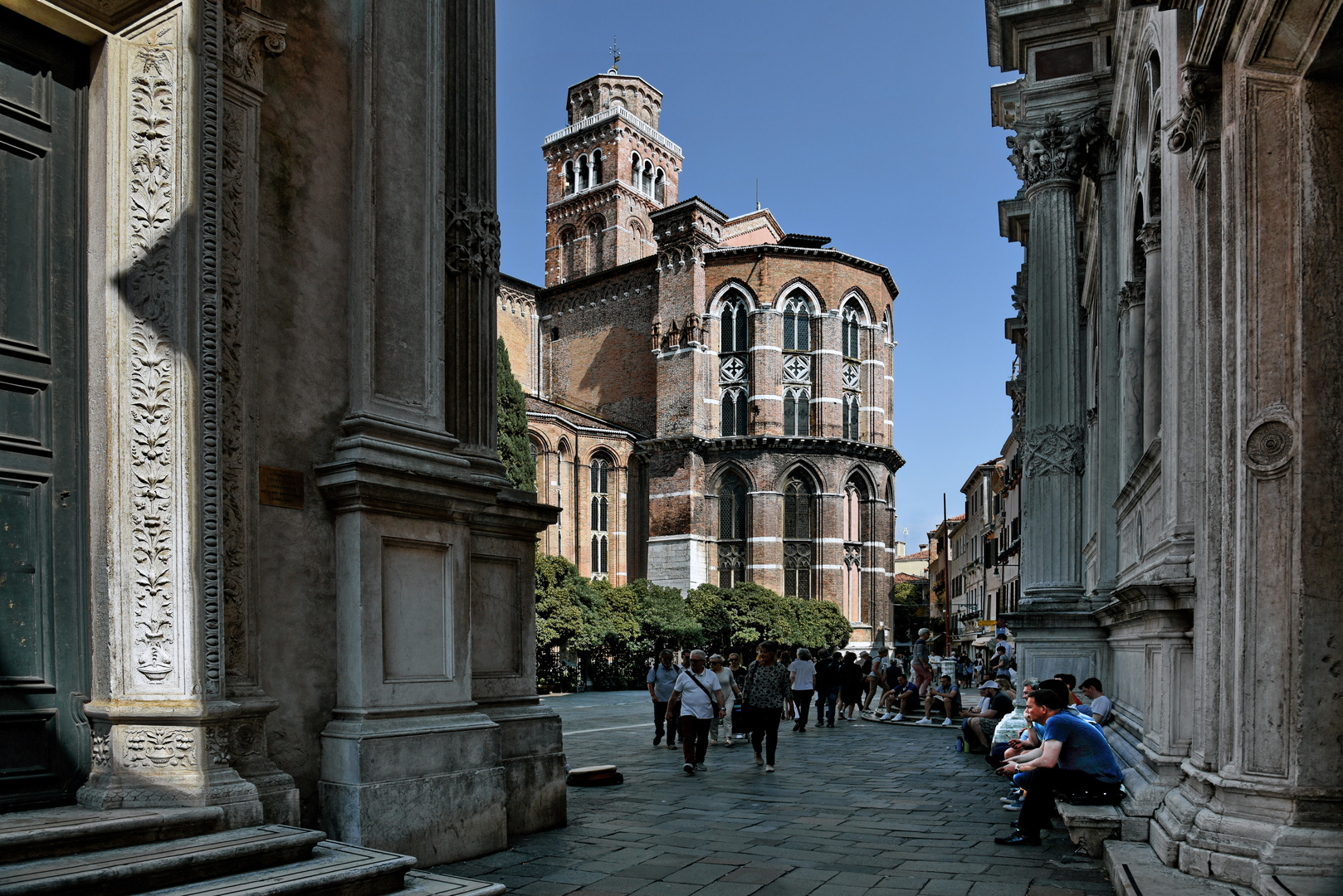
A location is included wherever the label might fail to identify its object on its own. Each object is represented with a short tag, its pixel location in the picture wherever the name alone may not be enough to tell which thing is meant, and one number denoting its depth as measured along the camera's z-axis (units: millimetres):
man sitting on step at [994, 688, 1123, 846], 7133
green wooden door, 5188
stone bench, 6691
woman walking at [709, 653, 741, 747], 15125
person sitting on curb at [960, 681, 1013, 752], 13914
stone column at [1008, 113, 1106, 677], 13914
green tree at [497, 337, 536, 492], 31703
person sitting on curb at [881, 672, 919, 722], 20906
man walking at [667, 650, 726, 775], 12164
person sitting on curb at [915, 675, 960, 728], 19625
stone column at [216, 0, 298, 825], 5676
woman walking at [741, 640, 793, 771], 12367
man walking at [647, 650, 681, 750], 15589
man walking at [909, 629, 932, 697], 21141
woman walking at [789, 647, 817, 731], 18422
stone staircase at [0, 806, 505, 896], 4219
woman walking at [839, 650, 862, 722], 21234
